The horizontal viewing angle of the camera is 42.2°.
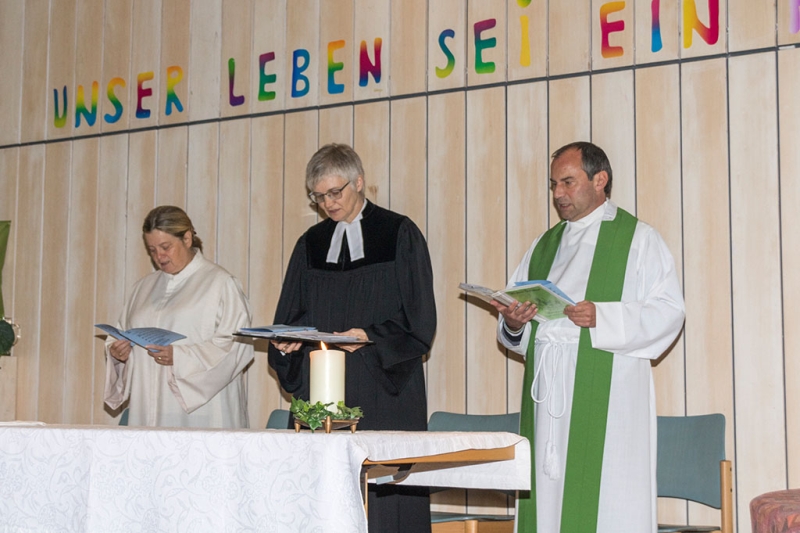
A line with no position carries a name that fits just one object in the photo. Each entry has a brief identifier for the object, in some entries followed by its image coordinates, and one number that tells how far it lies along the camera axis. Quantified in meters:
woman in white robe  5.36
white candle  3.02
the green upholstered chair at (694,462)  4.43
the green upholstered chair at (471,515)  4.54
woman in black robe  4.46
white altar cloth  2.63
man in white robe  4.40
